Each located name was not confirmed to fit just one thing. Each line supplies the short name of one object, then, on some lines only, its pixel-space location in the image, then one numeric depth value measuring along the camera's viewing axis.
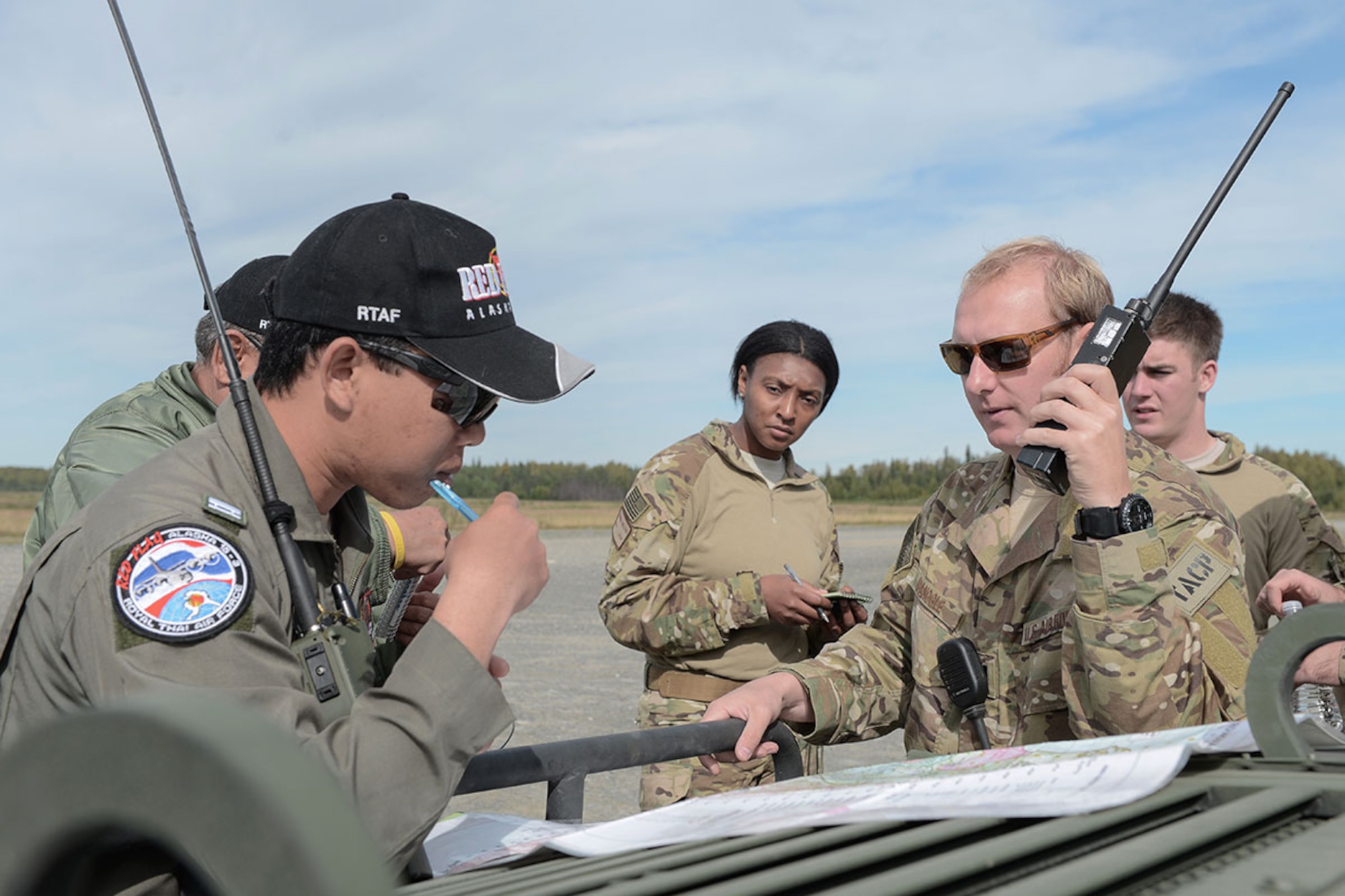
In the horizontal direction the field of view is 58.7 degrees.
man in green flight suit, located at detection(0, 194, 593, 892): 1.60
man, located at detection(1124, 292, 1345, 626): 4.73
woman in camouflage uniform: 4.61
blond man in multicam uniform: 2.32
